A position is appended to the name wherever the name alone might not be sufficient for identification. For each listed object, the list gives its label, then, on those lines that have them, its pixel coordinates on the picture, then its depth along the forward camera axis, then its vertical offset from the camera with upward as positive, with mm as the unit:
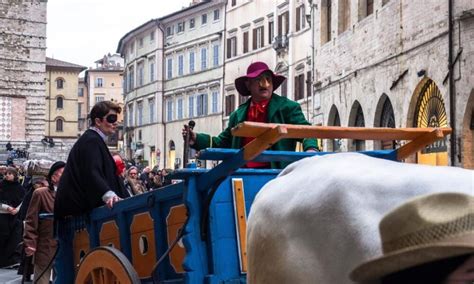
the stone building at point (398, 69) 18859 +1997
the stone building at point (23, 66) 73812 +6921
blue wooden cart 3747 -320
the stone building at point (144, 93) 64625 +4371
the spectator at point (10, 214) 14539 -892
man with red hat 5508 +260
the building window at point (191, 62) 60931 +5893
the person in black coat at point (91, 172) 6129 -113
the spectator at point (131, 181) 13696 -401
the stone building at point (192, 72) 56469 +5187
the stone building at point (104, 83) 110625 +8354
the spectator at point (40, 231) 9375 -753
